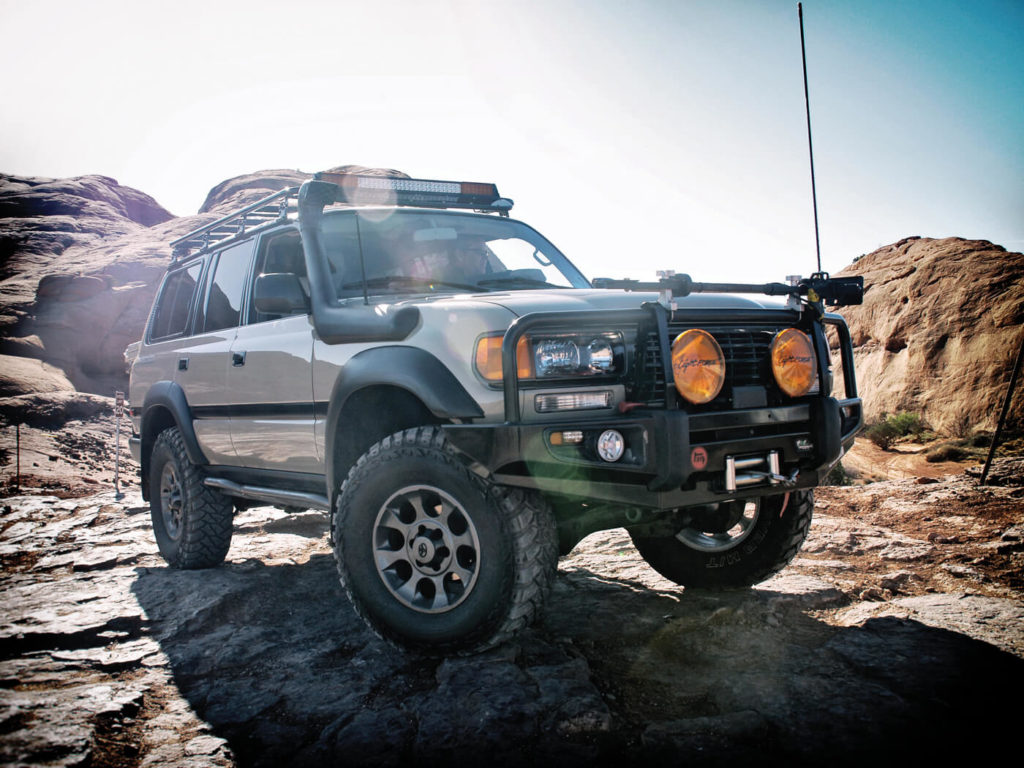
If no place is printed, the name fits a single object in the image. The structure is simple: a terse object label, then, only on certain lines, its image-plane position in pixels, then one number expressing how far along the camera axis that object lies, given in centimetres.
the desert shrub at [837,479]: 830
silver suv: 258
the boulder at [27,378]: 1677
